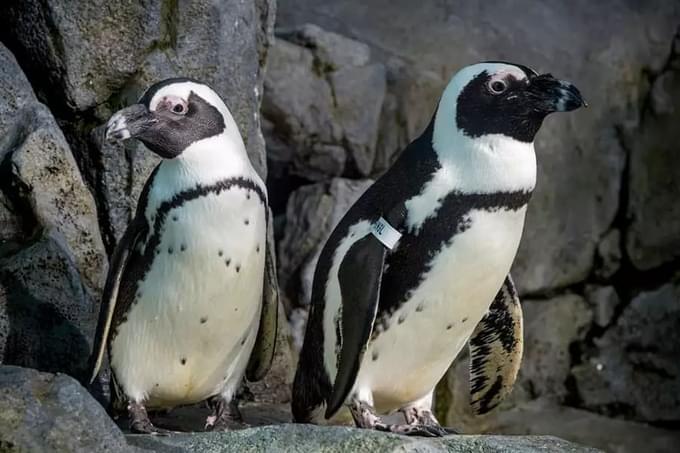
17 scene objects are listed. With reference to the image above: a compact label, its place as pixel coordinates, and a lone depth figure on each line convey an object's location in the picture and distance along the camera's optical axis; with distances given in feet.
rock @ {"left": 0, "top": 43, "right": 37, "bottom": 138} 23.20
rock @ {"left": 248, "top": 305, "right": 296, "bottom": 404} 25.38
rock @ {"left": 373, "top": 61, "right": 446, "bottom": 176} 29.55
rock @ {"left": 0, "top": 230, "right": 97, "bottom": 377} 22.04
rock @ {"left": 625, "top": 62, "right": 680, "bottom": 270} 31.19
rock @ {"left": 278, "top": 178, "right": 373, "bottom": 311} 28.71
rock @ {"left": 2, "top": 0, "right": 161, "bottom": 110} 23.50
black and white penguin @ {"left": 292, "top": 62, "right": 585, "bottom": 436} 18.38
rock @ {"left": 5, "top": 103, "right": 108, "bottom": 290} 22.72
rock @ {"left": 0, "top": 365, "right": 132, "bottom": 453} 14.25
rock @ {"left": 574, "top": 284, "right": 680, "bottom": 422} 31.07
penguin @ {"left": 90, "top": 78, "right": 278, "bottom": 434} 19.26
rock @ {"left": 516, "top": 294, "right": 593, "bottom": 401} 31.19
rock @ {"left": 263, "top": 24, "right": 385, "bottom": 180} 28.94
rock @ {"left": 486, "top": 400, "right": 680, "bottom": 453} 30.07
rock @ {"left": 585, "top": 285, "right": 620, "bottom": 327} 31.45
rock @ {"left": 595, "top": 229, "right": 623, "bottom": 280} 31.35
